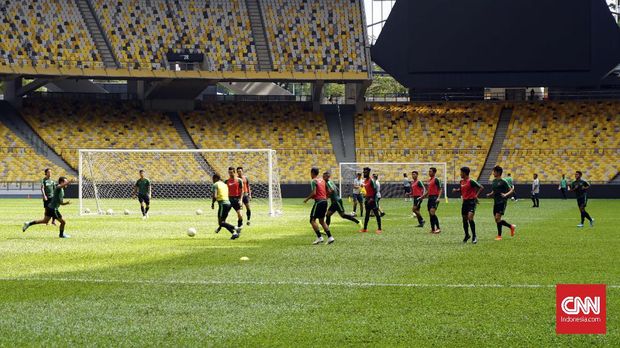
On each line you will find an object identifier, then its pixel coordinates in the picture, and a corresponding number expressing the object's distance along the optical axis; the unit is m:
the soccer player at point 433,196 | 29.19
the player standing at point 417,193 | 31.73
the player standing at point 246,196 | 34.34
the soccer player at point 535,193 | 49.73
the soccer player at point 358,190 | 39.25
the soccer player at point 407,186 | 57.78
